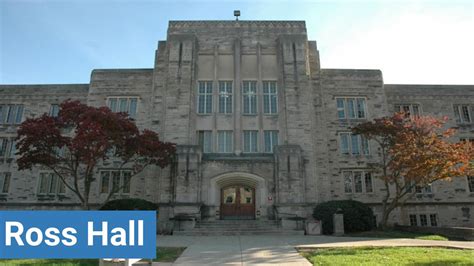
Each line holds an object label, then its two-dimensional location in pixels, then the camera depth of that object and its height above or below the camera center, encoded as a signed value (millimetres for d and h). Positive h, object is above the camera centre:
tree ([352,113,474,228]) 17922 +3307
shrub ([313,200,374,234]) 18906 -134
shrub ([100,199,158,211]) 19547 +583
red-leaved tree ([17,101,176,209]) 17438 +4121
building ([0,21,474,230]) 22219 +6995
